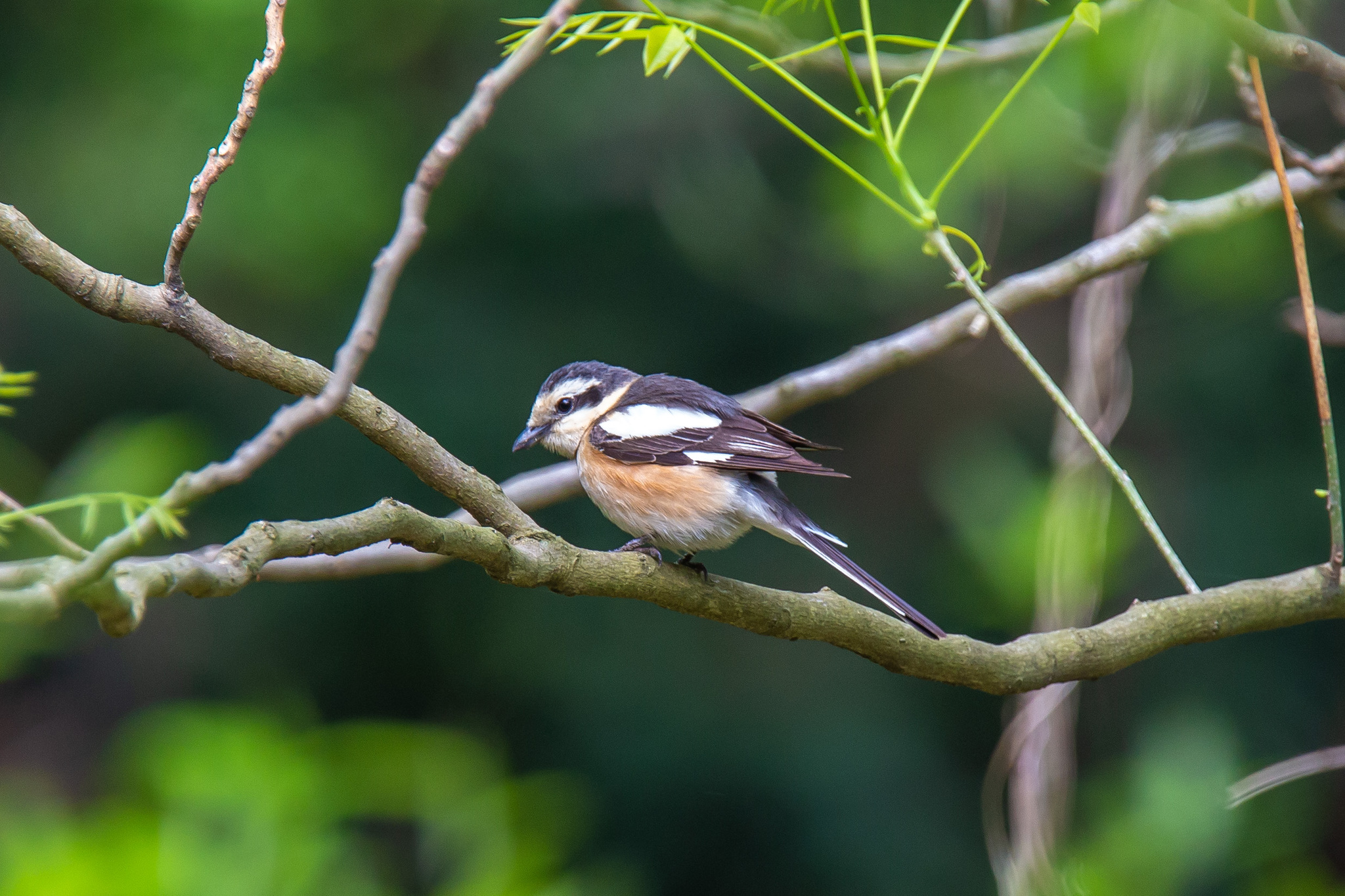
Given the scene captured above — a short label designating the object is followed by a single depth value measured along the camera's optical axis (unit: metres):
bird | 7.28
